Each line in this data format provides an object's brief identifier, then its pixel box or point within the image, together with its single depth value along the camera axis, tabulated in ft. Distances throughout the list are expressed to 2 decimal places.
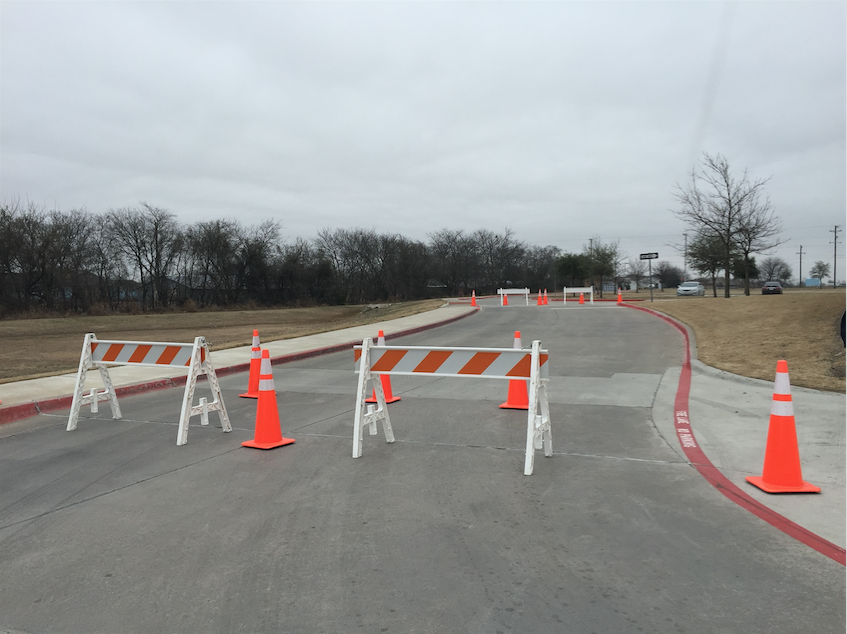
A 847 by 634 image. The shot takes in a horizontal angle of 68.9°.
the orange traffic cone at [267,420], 22.97
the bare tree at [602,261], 212.64
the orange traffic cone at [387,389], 31.14
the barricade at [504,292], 119.34
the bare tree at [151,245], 184.96
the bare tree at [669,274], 384.88
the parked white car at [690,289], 182.29
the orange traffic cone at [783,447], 16.84
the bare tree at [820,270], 395.87
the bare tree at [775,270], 420.36
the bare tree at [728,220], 100.37
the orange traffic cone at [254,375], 31.95
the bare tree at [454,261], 257.75
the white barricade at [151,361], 24.70
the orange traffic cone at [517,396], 28.76
